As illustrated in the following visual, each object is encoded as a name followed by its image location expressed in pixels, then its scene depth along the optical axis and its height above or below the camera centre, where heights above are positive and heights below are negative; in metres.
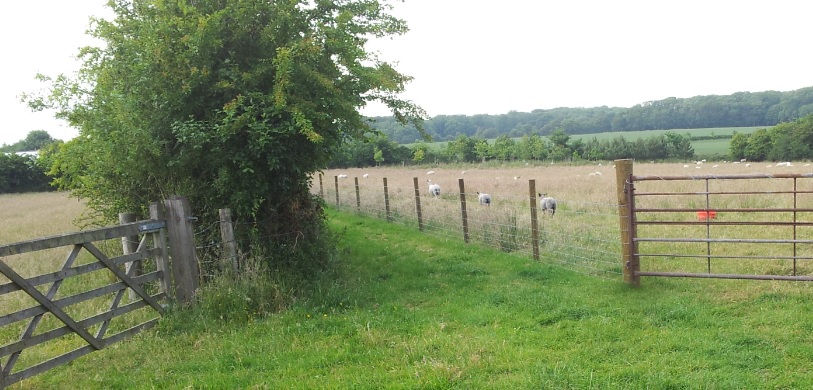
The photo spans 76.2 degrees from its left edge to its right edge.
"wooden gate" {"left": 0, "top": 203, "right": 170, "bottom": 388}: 4.67 -1.34
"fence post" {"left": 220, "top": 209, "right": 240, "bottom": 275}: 6.87 -0.90
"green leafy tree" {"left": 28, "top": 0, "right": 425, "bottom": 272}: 6.70 +0.87
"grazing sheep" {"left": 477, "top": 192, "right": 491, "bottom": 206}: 14.58 -1.49
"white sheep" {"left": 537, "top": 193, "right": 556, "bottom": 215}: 12.90 -1.58
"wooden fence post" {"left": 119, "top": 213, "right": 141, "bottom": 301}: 6.57 -0.97
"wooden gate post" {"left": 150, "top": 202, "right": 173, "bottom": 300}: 6.29 -1.00
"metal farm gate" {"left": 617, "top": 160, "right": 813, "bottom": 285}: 6.68 -1.97
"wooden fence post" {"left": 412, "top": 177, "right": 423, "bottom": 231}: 12.83 -1.33
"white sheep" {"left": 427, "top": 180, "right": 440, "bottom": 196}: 18.21 -1.40
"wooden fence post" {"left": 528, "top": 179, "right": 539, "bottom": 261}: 8.95 -1.49
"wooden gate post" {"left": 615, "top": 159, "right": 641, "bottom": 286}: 6.73 -1.18
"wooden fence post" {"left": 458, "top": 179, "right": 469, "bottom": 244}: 10.98 -1.43
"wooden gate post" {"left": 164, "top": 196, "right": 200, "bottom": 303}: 6.38 -0.91
